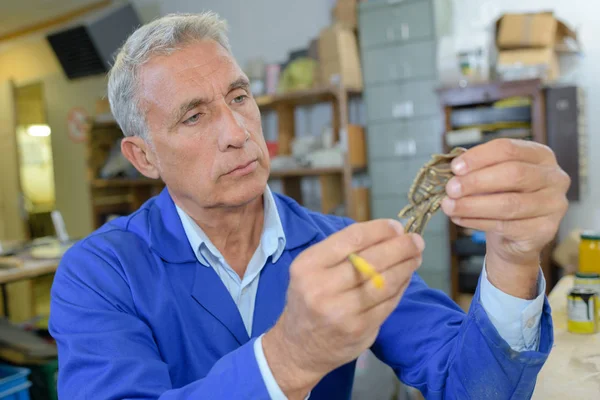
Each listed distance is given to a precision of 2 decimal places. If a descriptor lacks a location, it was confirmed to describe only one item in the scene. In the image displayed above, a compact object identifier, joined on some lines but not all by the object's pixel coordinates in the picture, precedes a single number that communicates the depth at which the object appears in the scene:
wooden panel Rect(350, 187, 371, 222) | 3.73
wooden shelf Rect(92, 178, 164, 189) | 4.78
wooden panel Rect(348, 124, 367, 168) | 3.71
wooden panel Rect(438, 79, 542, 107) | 3.01
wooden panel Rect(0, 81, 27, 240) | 5.68
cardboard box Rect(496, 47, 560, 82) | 3.01
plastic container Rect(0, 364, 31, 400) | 2.14
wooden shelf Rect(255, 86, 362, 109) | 3.73
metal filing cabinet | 3.43
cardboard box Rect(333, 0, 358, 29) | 3.77
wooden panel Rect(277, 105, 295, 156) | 4.25
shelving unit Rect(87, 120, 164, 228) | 4.96
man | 0.67
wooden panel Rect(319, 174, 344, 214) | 3.93
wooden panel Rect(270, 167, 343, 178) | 3.77
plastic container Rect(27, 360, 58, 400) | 2.59
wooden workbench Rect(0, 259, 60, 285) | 2.56
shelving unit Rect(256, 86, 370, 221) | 3.69
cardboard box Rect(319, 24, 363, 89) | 3.62
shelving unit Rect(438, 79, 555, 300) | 3.00
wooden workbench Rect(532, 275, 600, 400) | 0.97
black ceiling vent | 4.75
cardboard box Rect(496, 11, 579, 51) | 3.00
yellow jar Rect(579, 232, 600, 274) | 1.53
